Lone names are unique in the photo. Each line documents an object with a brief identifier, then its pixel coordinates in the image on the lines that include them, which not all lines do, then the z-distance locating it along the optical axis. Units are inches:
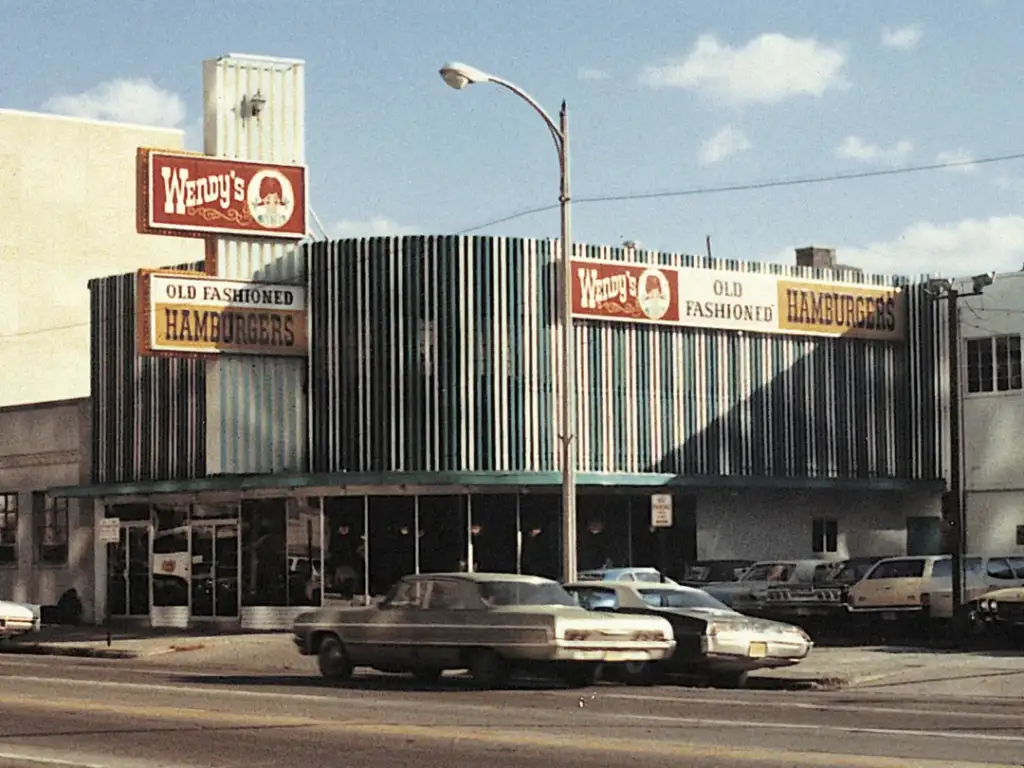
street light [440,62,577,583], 1243.8
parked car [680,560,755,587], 1617.9
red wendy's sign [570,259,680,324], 1702.8
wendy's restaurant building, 1641.2
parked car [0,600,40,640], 1487.5
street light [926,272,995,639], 1320.1
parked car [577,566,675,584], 1444.4
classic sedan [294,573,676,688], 965.2
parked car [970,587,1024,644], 1283.2
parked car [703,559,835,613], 1510.8
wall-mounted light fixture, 1686.8
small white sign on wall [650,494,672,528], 1309.4
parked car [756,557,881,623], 1473.9
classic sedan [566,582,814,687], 1018.7
